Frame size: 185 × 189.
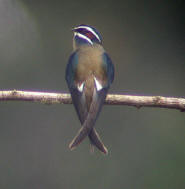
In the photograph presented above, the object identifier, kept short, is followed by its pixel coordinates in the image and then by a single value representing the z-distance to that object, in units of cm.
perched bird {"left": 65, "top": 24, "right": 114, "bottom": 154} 416
